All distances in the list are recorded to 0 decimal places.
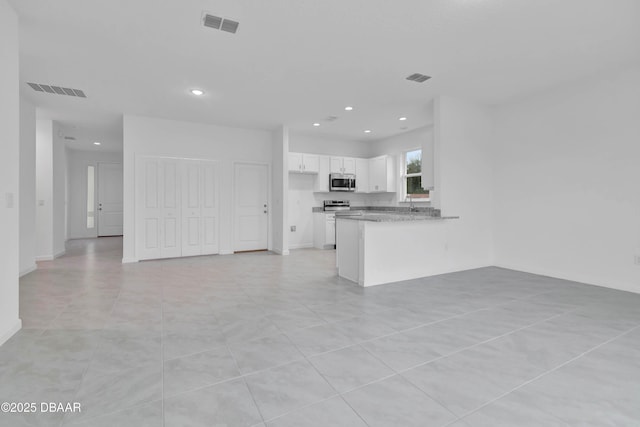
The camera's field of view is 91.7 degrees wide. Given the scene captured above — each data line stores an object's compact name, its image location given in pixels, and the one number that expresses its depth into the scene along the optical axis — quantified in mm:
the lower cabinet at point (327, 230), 7160
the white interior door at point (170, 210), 5965
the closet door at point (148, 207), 5738
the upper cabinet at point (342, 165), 7465
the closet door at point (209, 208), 6320
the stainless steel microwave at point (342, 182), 7402
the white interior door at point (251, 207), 6664
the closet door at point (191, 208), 6152
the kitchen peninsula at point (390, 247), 3979
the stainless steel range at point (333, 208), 7180
